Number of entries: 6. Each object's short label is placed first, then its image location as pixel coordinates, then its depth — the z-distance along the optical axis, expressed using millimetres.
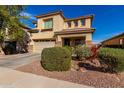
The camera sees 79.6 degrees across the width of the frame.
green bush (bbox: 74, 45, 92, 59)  6144
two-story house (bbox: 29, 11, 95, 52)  10004
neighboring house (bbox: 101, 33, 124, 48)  11574
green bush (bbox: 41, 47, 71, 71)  4463
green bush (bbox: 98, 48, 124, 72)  3745
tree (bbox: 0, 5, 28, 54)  8440
